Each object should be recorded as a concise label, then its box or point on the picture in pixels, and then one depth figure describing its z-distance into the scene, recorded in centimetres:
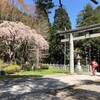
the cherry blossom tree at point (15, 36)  1204
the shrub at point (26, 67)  1311
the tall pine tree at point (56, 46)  1904
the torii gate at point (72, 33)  925
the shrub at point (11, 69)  1039
